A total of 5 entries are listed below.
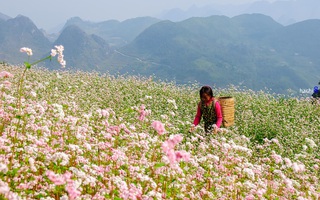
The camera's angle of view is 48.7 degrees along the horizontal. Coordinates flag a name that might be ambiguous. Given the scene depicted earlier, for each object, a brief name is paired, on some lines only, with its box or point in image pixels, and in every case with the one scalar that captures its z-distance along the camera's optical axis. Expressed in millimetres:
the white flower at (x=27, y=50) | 5260
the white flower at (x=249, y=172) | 4473
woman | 9375
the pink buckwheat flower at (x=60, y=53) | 5601
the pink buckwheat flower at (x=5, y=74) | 4744
